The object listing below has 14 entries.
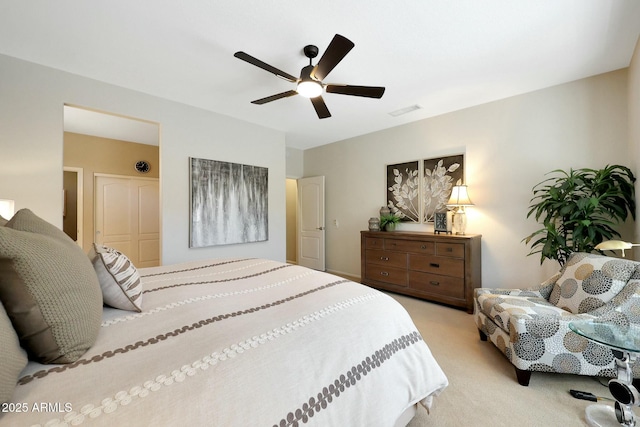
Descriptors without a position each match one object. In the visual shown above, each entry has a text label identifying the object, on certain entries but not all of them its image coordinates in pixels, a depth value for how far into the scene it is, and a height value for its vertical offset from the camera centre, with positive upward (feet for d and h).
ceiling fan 6.07 +3.71
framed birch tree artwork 11.53 +0.42
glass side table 4.12 -2.69
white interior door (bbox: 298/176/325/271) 17.37 -0.77
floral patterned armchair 5.46 -2.40
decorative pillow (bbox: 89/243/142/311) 3.61 -1.02
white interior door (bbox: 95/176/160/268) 14.96 -0.29
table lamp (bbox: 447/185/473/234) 10.96 +0.40
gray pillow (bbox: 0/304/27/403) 1.80 -1.11
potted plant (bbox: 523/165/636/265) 7.85 +0.15
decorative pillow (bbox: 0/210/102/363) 2.21 -0.79
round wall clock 16.20 +2.87
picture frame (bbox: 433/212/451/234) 11.74 -0.50
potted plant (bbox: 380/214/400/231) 13.34 -0.51
